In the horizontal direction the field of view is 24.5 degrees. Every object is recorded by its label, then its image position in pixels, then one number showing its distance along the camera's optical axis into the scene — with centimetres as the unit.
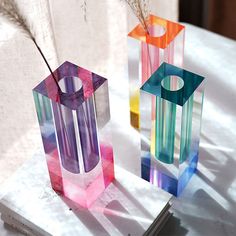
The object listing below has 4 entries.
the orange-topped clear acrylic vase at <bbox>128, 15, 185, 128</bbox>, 105
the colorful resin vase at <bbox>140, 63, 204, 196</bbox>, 94
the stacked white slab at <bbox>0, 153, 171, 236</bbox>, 95
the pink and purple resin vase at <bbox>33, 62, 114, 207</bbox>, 89
